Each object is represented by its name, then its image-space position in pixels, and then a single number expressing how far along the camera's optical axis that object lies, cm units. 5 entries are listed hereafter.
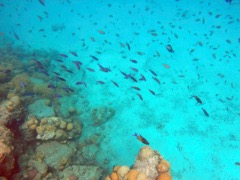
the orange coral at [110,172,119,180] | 554
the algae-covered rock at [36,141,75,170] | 700
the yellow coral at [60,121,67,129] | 797
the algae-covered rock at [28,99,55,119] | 836
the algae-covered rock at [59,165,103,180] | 676
